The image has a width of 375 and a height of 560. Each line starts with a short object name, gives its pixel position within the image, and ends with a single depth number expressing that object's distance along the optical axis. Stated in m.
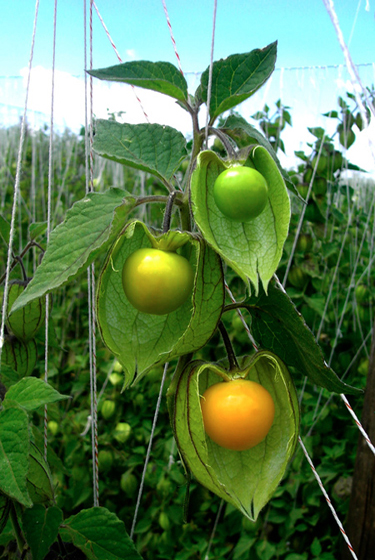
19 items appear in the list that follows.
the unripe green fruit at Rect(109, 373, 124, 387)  1.11
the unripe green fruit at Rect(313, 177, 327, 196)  1.16
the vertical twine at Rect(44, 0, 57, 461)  0.54
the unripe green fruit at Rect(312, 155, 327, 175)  1.18
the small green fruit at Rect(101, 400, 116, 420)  1.10
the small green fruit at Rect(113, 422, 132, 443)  1.06
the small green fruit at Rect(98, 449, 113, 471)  1.02
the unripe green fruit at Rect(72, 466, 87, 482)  1.02
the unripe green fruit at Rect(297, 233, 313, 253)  1.18
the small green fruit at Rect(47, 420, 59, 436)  1.09
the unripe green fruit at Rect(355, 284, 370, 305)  1.24
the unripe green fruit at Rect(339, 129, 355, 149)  1.30
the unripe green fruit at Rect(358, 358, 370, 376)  1.14
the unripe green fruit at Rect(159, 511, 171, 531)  0.91
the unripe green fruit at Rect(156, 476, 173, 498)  0.94
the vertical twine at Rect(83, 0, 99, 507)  0.53
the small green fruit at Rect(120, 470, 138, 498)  0.99
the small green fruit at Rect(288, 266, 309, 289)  1.16
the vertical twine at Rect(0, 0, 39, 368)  0.44
